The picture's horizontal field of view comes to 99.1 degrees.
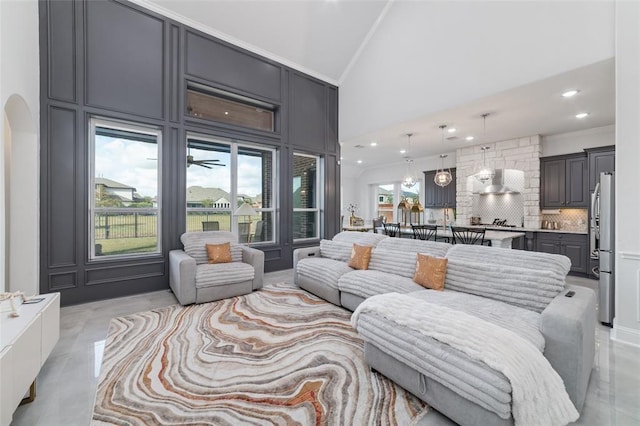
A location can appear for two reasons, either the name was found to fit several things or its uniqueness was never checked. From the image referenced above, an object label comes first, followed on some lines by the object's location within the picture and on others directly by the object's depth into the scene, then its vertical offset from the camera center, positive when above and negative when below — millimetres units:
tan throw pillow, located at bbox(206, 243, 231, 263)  3936 -582
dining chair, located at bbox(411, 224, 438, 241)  5035 -376
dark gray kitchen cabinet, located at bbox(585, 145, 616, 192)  4746 +906
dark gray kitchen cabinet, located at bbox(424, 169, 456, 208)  7447 +547
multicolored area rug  1653 -1208
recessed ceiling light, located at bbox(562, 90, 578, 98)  3684 +1633
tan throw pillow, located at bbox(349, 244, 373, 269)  3512 -581
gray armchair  3422 -776
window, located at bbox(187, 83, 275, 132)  4660 +1937
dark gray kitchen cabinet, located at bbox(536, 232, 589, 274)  5098 -657
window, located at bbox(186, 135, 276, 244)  4648 +488
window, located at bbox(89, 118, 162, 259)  3830 +360
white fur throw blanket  1301 -750
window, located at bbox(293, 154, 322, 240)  5918 +362
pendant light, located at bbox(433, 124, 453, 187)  5414 +687
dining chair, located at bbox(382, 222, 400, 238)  5641 -358
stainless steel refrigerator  3016 -402
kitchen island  4328 -404
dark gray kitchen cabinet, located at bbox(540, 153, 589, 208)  5312 +632
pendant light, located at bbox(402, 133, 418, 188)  6095 +1300
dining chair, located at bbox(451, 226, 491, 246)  4359 -380
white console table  1360 -796
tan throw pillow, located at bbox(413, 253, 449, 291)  2705 -608
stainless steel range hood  6297 +608
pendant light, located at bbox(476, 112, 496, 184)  4707 +725
